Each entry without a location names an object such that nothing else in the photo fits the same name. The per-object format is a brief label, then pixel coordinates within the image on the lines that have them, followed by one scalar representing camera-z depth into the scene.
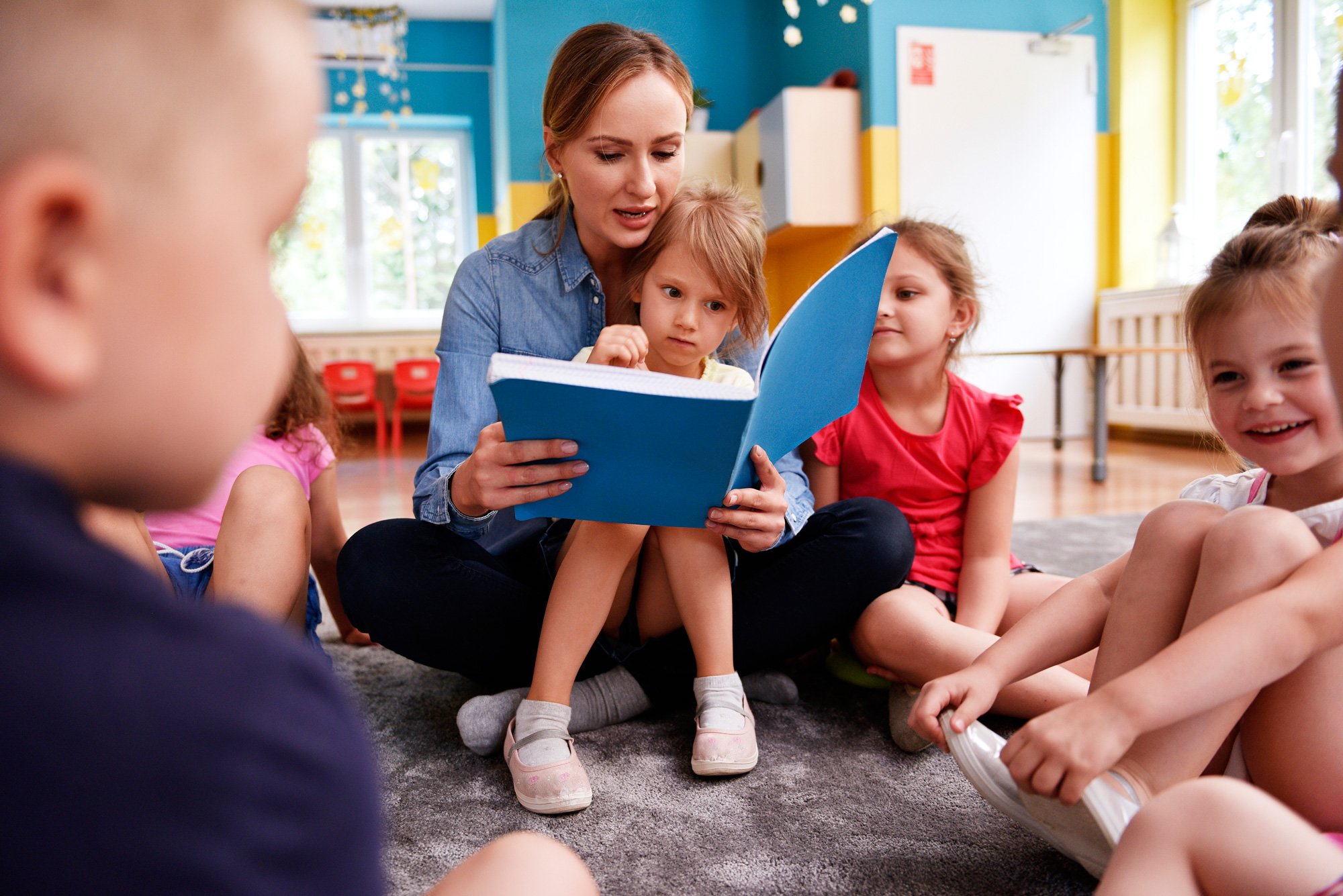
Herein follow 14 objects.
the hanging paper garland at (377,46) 5.28
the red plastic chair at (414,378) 4.48
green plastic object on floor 1.16
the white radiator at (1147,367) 3.78
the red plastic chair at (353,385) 4.40
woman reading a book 0.99
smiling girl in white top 0.59
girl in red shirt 1.18
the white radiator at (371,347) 5.47
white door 4.10
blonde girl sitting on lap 0.90
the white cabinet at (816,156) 4.12
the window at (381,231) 5.70
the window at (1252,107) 3.55
